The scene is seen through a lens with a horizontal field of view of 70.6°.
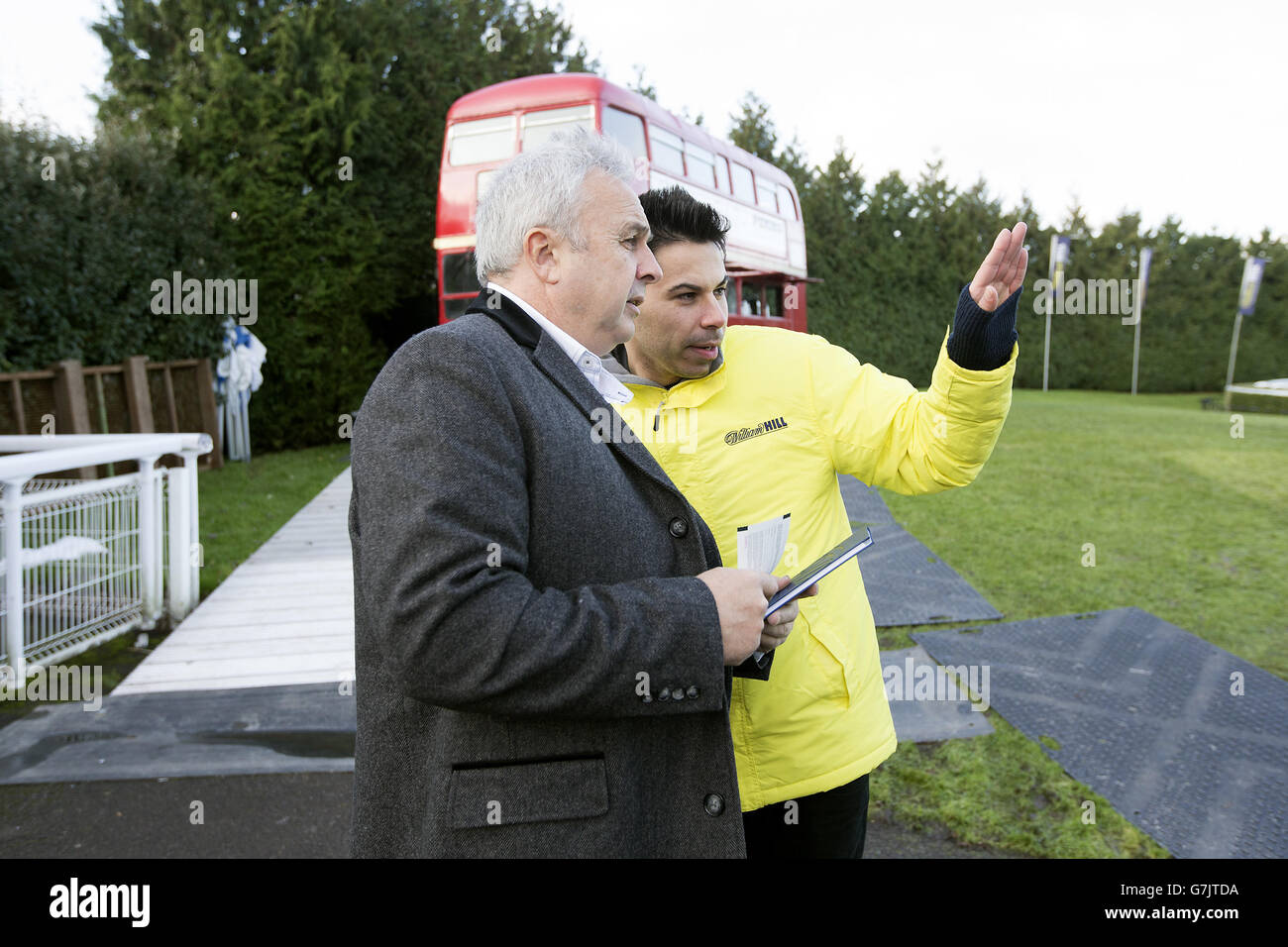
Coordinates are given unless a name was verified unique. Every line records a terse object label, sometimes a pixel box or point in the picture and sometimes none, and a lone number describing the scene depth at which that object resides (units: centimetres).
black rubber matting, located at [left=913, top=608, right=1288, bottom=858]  306
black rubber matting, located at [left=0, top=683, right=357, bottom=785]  360
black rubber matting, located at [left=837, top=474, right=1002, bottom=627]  530
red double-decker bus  1140
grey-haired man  119
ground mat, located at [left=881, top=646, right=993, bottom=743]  386
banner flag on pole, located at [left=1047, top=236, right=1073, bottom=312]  2256
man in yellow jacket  183
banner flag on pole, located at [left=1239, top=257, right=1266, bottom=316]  2411
